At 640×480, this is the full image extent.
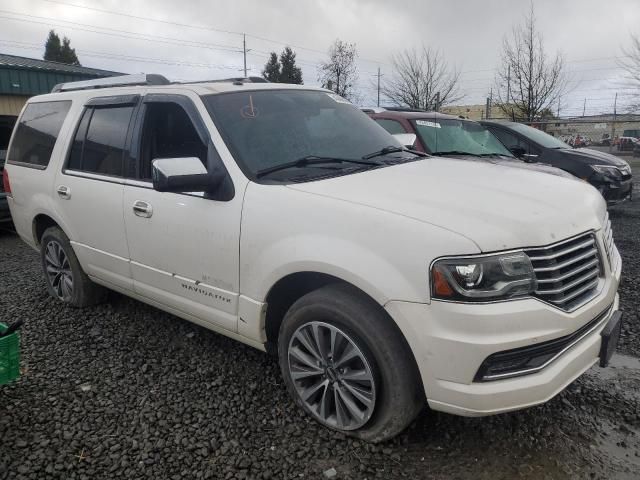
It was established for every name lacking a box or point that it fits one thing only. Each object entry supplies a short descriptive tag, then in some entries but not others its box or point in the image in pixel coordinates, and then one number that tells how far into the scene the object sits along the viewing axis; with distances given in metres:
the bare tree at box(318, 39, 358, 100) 30.53
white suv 2.16
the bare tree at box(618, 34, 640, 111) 22.52
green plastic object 2.76
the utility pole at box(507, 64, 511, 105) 19.89
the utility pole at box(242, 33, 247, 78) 48.15
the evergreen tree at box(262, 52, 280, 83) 39.89
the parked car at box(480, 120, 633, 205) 7.88
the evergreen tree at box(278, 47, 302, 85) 39.69
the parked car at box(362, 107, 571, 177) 6.55
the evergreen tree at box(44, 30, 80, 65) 43.62
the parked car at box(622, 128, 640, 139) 38.03
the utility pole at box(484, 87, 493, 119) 21.05
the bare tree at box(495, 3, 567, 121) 19.14
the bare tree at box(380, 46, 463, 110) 26.08
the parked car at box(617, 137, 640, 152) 26.62
